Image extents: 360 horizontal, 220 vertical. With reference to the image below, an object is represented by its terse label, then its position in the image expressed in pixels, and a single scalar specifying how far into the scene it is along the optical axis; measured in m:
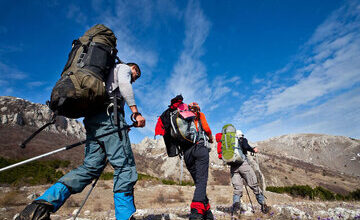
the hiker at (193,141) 2.84
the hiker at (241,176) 4.55
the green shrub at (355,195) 14.38
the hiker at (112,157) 1.90
